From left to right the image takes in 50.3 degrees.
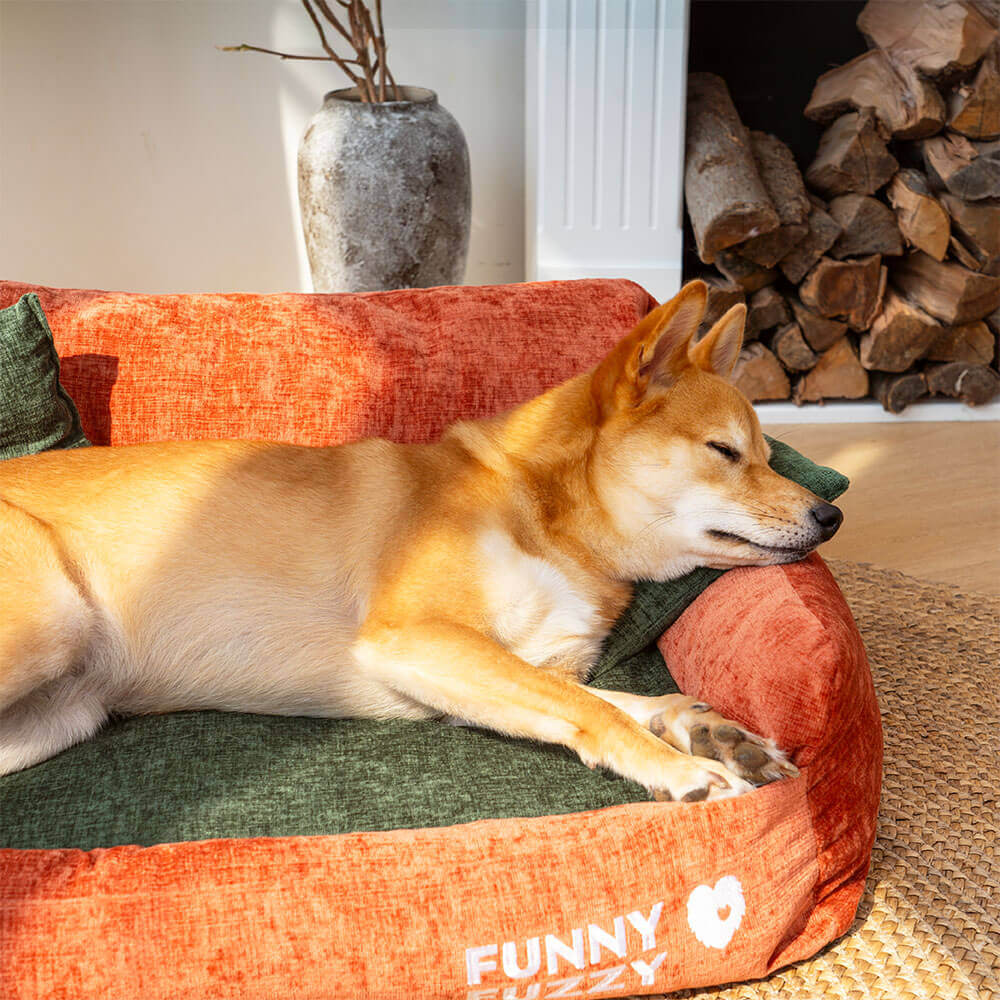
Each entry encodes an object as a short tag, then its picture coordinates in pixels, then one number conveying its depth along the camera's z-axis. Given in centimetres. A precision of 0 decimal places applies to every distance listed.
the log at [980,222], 396
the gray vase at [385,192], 362
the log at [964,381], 434
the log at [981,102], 386
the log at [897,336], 416
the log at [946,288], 406
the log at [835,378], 436
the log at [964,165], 389
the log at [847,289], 412
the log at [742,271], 410
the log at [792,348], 427
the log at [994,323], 432
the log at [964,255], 407
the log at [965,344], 427
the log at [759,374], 432
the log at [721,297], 409
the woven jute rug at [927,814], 163
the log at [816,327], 423
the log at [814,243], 409
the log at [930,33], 379
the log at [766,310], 422
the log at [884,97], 392
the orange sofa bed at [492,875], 137
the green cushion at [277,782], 151
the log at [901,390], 436
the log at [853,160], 402
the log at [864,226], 408
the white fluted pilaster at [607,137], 390
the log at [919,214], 400
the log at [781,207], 399
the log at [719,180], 387
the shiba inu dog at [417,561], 166
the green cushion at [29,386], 205
